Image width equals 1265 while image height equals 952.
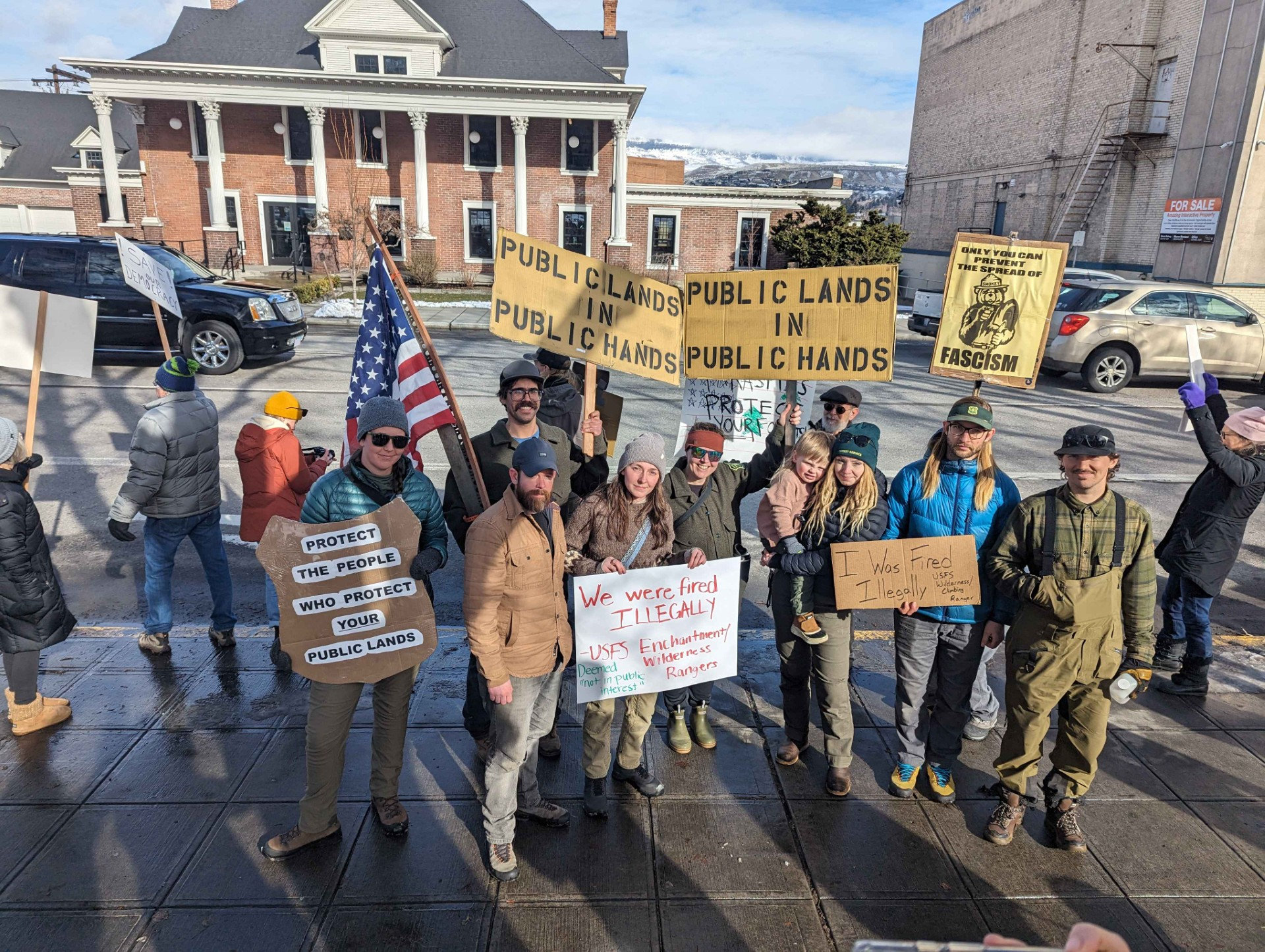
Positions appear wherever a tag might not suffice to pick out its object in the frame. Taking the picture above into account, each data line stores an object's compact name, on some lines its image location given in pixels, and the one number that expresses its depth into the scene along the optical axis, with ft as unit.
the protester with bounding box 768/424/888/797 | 12.37
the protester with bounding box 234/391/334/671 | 15.52
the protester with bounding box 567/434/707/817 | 12.00
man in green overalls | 11.30
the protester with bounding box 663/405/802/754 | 12.84
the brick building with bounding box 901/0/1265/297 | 61.77
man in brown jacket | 10.30
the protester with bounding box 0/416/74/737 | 12.89
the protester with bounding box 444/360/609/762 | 13.33
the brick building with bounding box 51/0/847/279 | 95.04
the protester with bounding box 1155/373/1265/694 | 14.47
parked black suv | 40.65
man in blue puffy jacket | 12.37
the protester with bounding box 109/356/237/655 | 15.23
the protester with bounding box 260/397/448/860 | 10.97
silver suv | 46.62
